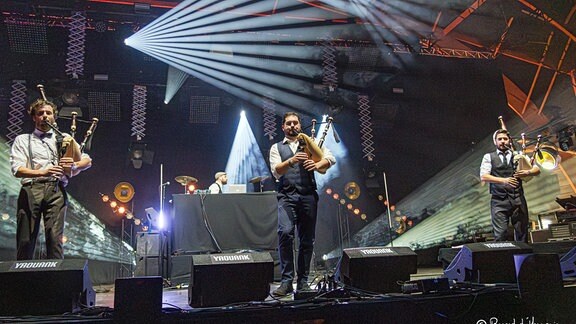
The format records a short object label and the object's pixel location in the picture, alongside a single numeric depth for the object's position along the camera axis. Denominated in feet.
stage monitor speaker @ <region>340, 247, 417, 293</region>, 10.44
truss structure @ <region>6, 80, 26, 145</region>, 26.89
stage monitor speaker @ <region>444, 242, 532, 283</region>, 11.18
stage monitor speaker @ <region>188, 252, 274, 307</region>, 9.16
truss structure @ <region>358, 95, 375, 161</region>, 33.88
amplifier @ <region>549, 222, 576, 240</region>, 20.53
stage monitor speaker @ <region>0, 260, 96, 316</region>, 8.47
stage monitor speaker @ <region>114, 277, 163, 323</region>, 7.71
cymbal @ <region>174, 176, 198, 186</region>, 25.62
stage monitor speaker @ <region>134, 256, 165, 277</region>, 21.91
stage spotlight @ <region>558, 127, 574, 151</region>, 26.25
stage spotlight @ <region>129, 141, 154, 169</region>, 28.93
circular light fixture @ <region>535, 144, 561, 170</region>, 23.52
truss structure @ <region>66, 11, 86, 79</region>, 26.76
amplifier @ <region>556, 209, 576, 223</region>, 20.97
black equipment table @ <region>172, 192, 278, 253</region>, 20.36
